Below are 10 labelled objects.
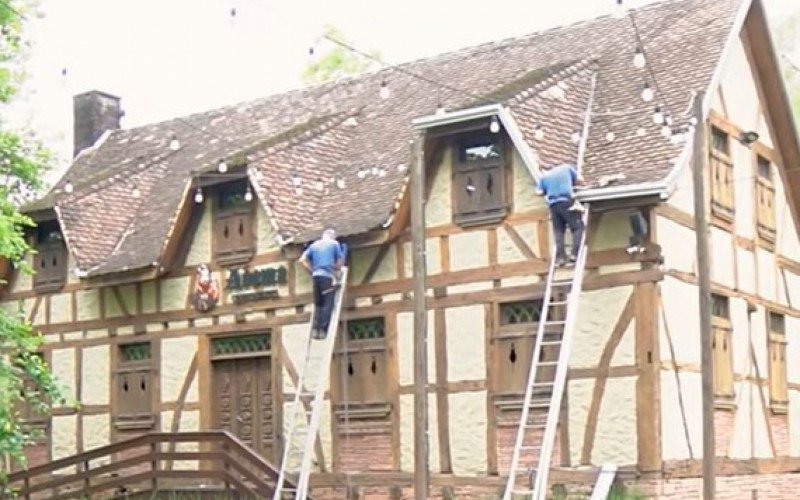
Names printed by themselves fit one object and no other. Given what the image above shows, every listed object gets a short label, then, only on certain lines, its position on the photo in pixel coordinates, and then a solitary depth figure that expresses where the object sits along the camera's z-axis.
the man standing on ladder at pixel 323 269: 18.69
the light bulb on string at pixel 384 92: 22.30
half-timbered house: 17.39
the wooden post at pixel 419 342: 14.55
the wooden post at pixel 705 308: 15.02
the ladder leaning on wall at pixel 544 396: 15.70
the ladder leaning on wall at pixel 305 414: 17.62
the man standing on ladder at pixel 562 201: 16.83
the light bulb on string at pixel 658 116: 17.86
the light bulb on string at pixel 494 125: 17.78
